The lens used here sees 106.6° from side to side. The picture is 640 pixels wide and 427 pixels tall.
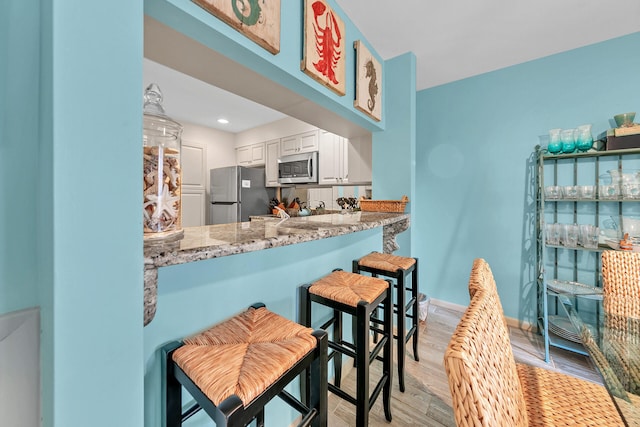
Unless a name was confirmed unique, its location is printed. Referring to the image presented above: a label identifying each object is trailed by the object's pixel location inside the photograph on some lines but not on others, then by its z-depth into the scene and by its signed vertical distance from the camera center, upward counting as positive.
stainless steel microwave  3.40 +0.64
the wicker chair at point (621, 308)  0.96 -0.52
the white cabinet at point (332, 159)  3.10 +0.70
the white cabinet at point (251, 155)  4.20 +1.03
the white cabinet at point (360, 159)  2.70 +0.61
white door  4.12 +0.50
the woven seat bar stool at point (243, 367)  0.58 -0.43
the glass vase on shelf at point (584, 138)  2.00 +0.63
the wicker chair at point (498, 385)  0.41 -0.37
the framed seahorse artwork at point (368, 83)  1.80 +1.05
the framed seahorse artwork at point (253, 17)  0.90 +0.80
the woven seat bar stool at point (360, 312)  1.06 -0.50
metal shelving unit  2.00 -0.06
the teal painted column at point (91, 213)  0.45 -0.01
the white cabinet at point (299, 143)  3.46 +1.03
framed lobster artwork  1.30 +0.99
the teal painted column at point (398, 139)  2.21 +0.70
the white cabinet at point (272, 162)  3.96 +0.82
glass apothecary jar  0.68 +0.12
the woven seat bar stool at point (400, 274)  1.52 -0.41
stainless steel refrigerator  3.79 +0.28
